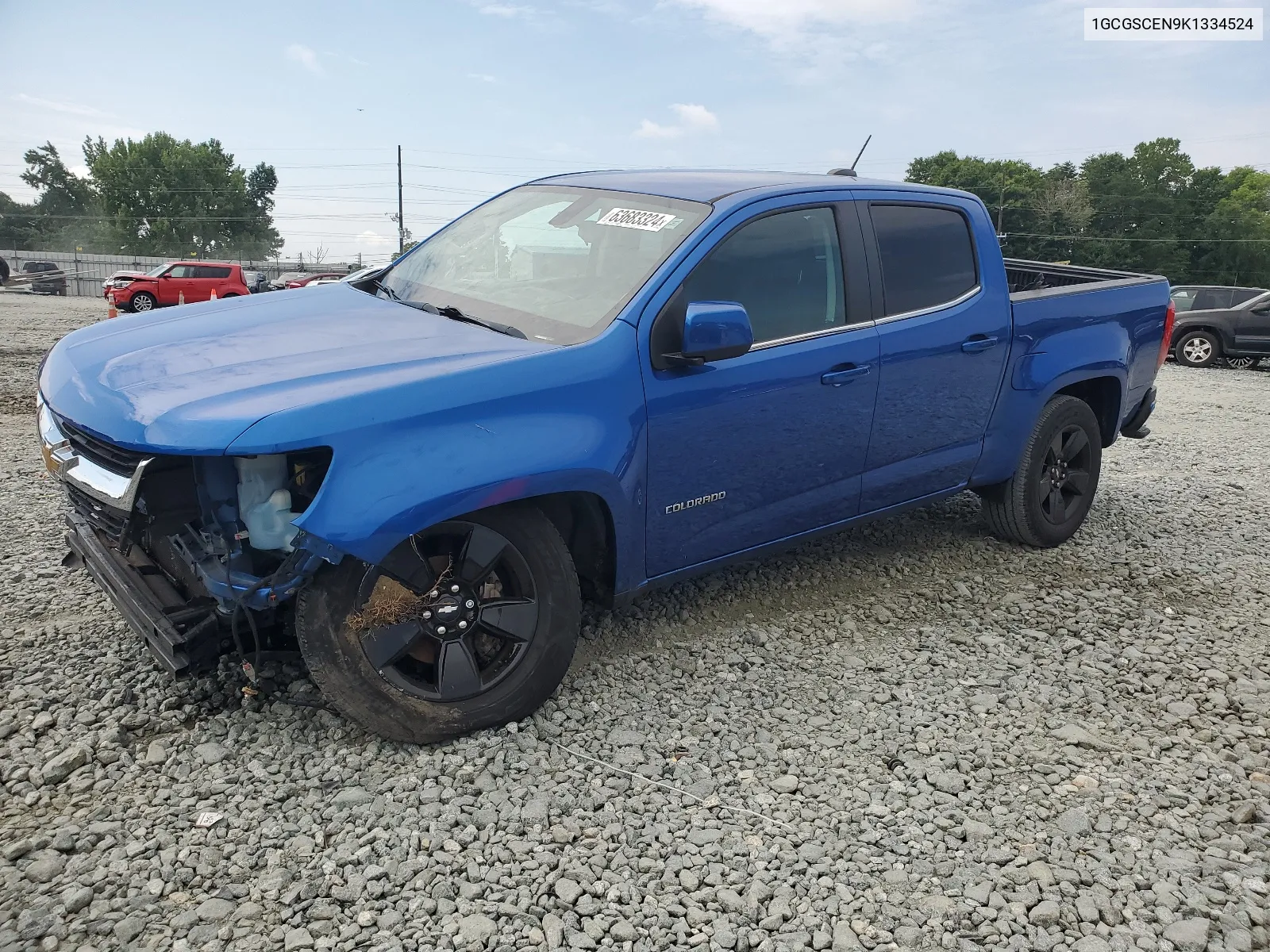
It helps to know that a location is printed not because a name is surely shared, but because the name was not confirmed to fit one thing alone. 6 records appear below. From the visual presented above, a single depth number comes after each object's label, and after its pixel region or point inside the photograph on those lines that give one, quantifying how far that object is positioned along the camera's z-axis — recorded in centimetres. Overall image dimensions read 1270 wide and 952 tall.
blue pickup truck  267
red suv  2433
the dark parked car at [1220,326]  1602
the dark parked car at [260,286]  2782
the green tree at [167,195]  8962
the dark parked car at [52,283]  3294
